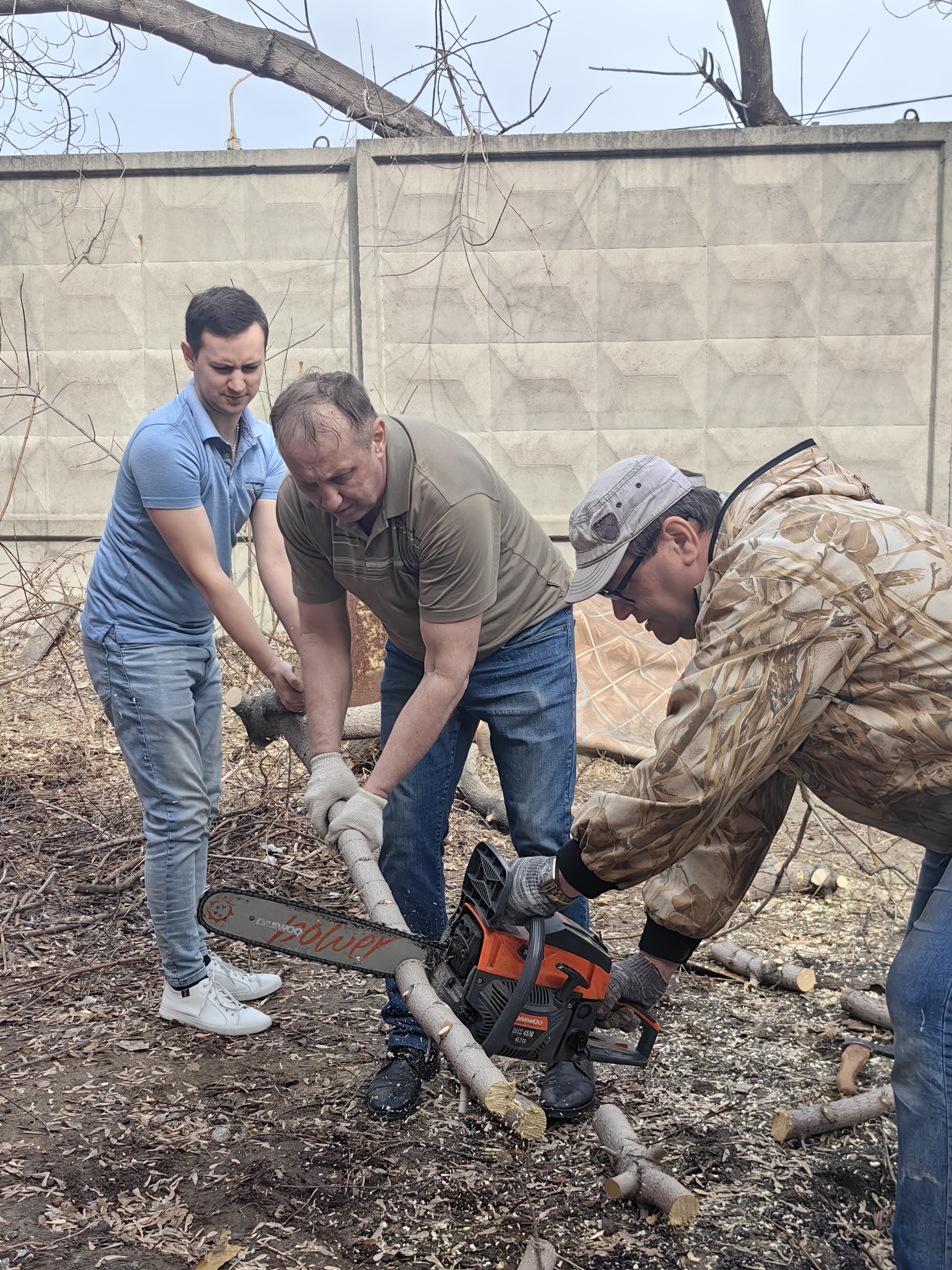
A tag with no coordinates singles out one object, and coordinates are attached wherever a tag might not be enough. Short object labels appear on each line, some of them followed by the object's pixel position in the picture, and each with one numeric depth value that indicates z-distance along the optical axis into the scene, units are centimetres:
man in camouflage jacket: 156
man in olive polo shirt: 222
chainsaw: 205
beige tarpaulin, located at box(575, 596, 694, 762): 539
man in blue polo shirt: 264
